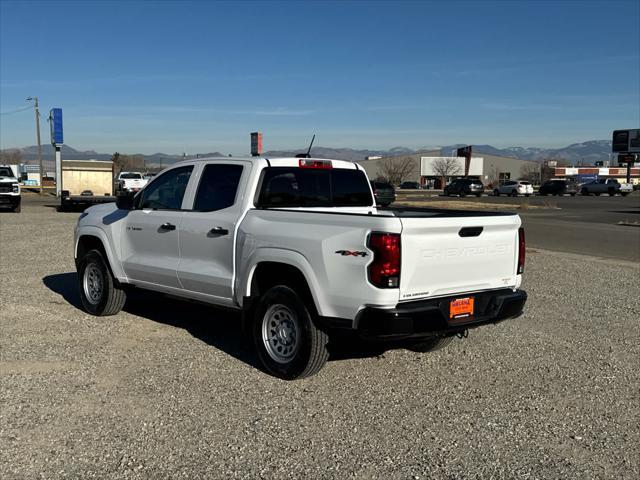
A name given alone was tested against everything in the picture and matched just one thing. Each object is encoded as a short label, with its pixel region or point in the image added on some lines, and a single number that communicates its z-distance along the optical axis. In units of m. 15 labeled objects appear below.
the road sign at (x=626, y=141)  87.56
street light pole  58.23
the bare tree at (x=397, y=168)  136.75
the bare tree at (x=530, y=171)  147.25
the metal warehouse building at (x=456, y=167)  141.50
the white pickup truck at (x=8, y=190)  25.47
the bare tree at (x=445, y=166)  138.62
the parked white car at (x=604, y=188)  62.30
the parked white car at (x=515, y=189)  58.06
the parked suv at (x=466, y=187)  56.28
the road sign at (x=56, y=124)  45.00
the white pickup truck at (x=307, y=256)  4.62
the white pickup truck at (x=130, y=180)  37.69
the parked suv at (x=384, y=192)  34.02
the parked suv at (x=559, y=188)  60.88
